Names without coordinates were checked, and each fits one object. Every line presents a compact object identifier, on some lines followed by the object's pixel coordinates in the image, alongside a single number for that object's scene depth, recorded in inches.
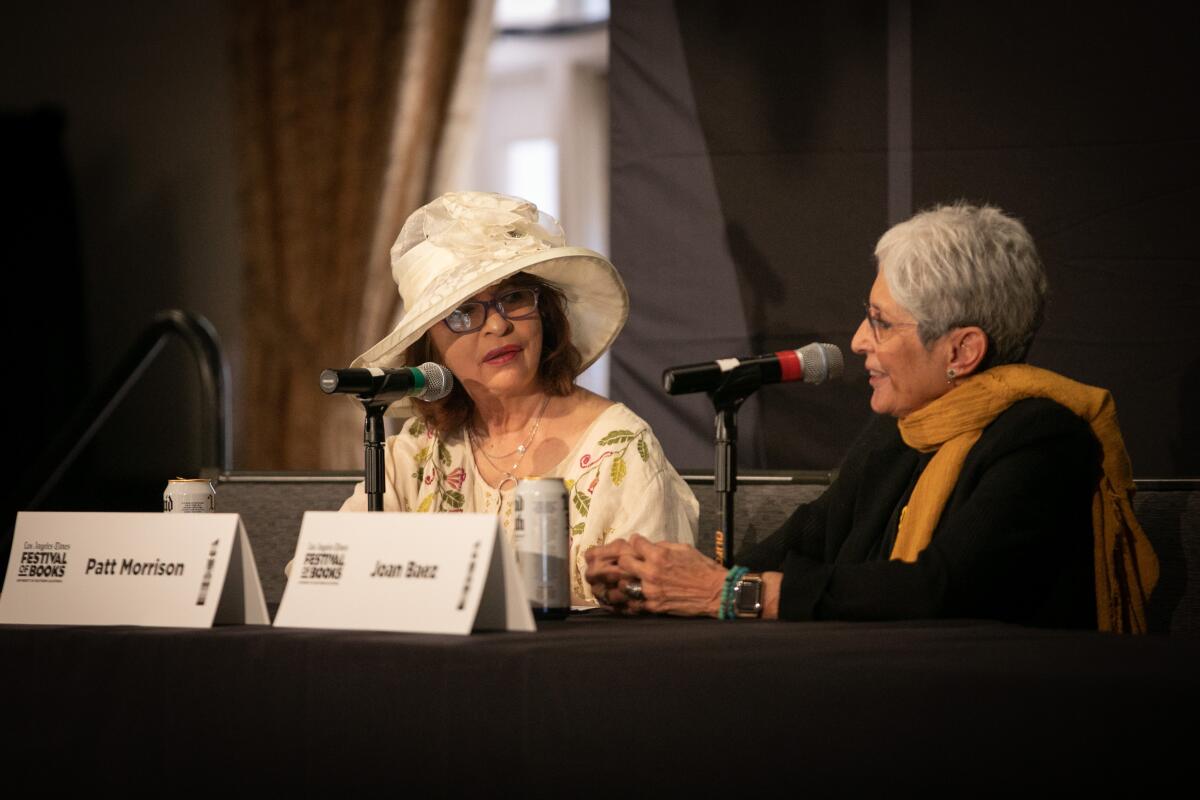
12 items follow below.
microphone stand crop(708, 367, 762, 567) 210.0
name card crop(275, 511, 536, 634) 195.5
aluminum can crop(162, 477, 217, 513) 209.9
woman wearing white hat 227.9
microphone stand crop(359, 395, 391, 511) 214.8
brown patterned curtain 396.5
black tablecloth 187.0
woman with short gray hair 204.4
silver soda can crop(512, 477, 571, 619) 202.7
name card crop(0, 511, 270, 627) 201.1
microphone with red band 208.7
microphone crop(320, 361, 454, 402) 211.3
